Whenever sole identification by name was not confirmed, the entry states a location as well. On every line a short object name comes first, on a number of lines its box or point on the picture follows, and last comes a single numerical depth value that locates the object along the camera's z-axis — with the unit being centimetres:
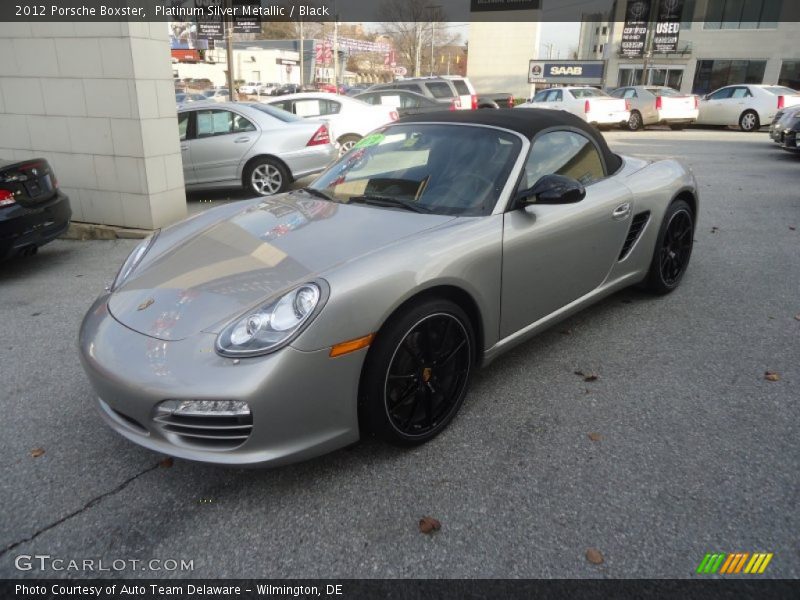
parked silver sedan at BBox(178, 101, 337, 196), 828
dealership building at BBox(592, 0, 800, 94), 3191
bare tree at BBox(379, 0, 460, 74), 5152
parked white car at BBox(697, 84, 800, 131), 1823
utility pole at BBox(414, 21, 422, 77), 4781
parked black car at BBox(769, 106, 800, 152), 1193
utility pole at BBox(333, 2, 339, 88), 4251
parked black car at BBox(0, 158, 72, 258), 485
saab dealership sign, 3222
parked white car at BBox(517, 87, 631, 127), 1828
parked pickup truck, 2183
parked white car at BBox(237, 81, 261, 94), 5488
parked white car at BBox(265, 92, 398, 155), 983
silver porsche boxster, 209
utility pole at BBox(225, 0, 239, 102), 1641
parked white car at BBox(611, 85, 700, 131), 1900
